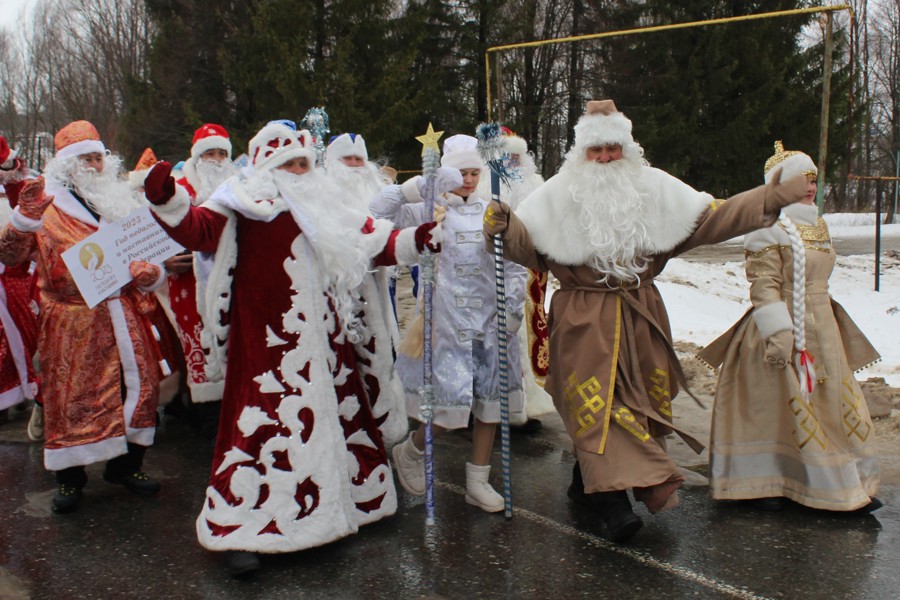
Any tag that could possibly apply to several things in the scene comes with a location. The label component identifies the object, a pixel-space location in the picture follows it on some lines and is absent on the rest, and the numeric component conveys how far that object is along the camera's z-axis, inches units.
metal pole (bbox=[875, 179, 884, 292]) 507.1
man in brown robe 154.6
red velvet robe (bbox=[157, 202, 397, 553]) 143.9
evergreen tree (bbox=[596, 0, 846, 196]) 989.8
